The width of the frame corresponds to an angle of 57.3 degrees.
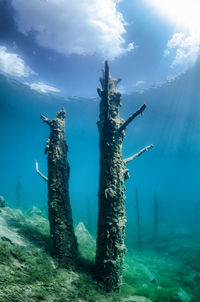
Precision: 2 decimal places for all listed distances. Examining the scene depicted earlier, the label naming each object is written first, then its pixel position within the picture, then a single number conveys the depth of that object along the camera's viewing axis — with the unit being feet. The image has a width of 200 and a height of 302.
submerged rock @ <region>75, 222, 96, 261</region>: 23.12
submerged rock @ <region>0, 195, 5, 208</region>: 35.54
